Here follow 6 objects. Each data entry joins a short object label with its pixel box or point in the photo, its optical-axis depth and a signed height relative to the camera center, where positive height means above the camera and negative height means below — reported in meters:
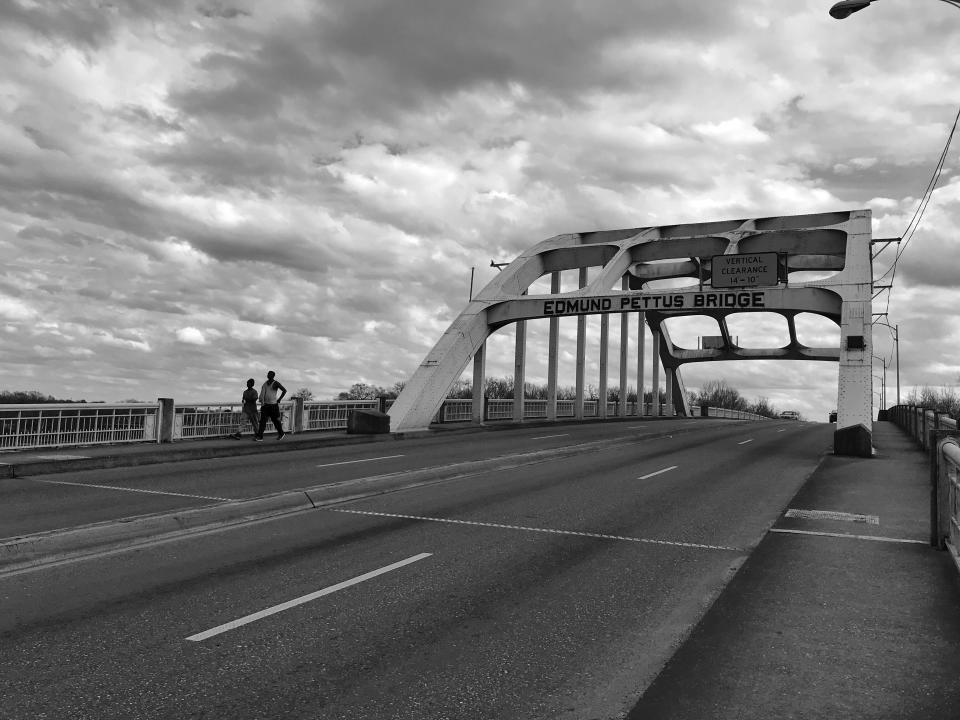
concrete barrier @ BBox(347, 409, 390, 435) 27.22 -0.71
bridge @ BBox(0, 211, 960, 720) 4.56 -1.67
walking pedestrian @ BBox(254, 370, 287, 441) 22.44 +0.07
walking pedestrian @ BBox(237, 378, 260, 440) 23.39 -0.16
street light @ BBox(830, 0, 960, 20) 13.54 +7.48
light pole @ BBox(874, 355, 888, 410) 82.96 +2.70
